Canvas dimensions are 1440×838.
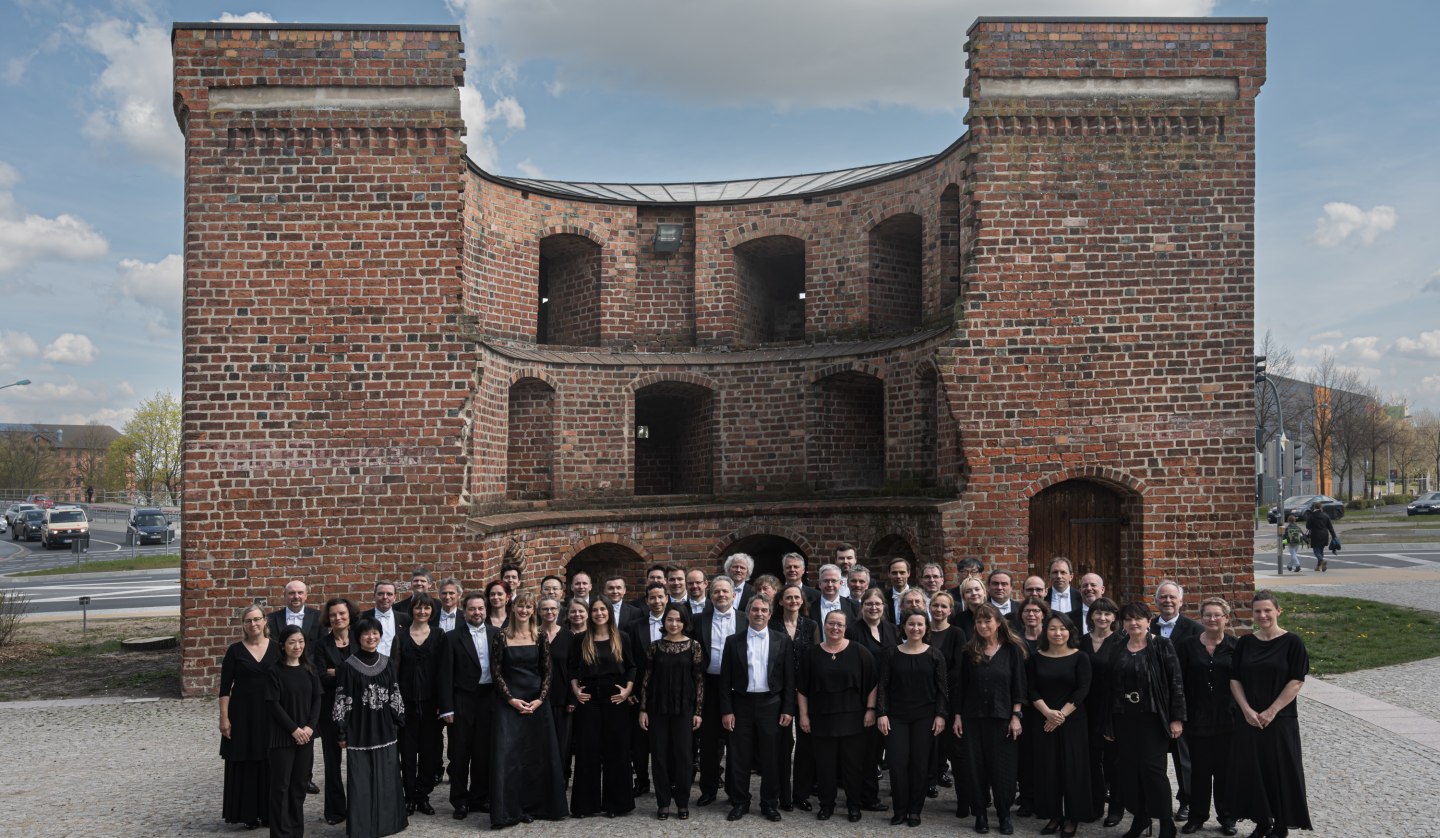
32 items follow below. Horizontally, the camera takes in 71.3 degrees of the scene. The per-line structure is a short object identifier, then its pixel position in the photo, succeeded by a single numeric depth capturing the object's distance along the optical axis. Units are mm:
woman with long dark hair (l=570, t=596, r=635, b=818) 7078
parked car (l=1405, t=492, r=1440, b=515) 40562
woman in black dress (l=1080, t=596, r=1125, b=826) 6605
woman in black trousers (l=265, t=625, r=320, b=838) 6465
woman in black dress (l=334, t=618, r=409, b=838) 6508
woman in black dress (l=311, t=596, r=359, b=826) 6887
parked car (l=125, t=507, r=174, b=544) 37750
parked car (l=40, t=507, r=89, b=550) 37250
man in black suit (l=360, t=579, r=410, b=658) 7699
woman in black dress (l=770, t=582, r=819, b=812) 7105
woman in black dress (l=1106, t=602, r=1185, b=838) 6402
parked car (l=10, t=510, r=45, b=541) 41594
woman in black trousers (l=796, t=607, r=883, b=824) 6855
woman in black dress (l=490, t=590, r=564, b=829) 6891
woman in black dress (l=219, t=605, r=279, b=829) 6562
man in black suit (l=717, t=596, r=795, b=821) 6969
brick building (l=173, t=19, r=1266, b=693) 11250
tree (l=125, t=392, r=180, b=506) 61625
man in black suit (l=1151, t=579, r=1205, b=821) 6781
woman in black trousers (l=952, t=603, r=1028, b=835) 6660
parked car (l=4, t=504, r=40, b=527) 44219
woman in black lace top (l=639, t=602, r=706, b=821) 7043
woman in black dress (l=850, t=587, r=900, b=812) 7121
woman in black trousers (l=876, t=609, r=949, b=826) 6805
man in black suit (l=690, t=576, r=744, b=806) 7297
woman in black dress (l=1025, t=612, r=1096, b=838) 6562
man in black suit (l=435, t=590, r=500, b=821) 7113
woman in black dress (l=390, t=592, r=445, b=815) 7238
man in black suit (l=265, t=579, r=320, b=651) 7969
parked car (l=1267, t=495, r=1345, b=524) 37969
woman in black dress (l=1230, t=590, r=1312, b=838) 6379
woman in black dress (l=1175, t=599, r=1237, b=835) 6586
